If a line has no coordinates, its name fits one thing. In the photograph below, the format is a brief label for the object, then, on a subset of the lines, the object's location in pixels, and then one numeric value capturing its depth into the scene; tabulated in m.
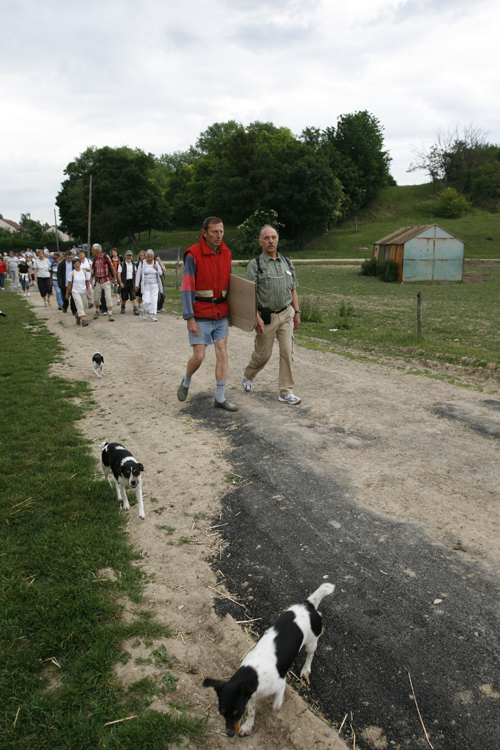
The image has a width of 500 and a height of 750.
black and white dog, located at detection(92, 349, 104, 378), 8.70
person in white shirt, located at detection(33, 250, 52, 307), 18.91
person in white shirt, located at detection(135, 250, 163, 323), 14.44
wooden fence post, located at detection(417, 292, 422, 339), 11.94
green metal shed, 31.33
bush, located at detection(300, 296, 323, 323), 14.87
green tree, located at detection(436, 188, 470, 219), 64.81
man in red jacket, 6.22
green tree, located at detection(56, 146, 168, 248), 63.09
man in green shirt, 6.66
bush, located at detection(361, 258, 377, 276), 32.51
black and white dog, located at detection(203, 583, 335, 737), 2.24
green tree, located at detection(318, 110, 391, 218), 69.62
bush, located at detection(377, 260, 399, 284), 31.05
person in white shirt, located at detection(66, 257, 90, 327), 13.82
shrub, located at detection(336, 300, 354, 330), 13.68
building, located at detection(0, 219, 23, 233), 143.36
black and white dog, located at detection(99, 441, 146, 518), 4.06
